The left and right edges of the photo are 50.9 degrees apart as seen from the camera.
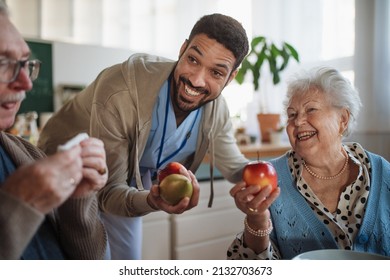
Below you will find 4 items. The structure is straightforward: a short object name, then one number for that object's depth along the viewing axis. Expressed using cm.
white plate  73
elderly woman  76
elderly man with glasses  49
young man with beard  69
